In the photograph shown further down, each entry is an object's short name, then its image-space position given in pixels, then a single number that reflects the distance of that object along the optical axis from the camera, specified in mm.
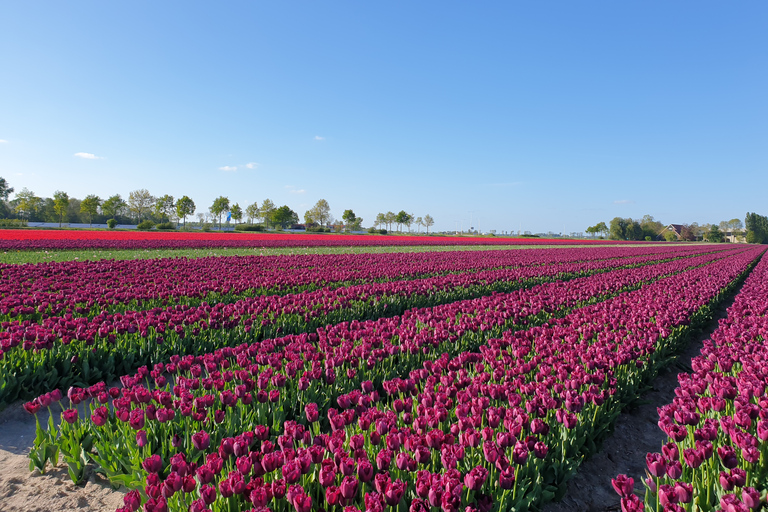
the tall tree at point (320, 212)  120125
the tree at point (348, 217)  114100
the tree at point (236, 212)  101994
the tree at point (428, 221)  162250
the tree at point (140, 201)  105312
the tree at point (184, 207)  95750
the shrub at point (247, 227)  77175
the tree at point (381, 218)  140250
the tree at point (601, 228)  138250
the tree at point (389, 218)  139500
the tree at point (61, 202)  78688
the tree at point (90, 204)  82462
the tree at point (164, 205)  97188
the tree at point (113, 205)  91062
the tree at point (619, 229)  116481
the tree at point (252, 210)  119862
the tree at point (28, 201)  83425
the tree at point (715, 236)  114581
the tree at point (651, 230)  118625
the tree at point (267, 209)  107825
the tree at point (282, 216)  100125
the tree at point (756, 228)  123688
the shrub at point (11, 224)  56875
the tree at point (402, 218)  135875
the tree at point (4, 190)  92750
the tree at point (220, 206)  103125
